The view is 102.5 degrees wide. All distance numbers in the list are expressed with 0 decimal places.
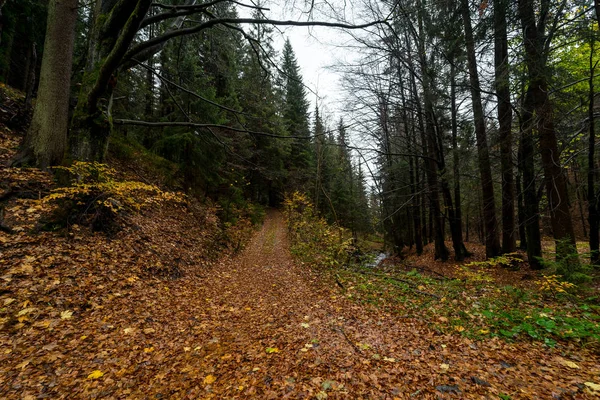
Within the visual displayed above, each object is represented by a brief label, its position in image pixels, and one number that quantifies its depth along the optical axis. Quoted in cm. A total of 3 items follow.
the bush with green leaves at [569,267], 497
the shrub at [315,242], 900
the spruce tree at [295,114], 2504
